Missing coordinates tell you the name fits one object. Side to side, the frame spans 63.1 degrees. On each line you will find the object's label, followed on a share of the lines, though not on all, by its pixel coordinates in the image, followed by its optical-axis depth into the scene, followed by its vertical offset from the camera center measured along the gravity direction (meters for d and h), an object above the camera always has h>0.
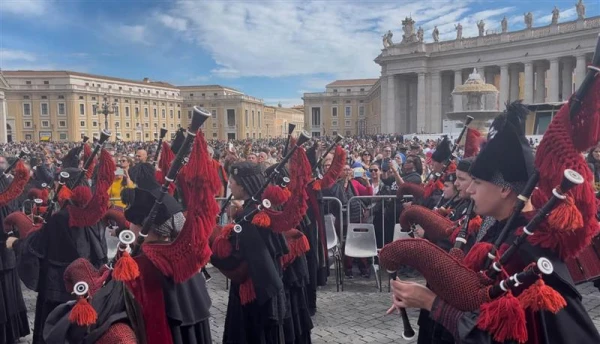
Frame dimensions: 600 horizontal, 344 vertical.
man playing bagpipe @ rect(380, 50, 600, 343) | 2.19 -0.58
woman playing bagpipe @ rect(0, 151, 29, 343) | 5.93 -1.64
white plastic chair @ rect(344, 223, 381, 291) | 8.48 -1.82
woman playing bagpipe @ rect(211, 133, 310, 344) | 4.62 -1.09
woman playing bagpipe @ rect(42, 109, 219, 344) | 2.59 -0.76
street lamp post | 36.76 +2.74
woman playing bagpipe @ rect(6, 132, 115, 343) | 5.00 -0.97
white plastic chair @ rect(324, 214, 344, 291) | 8.65 -1.80
